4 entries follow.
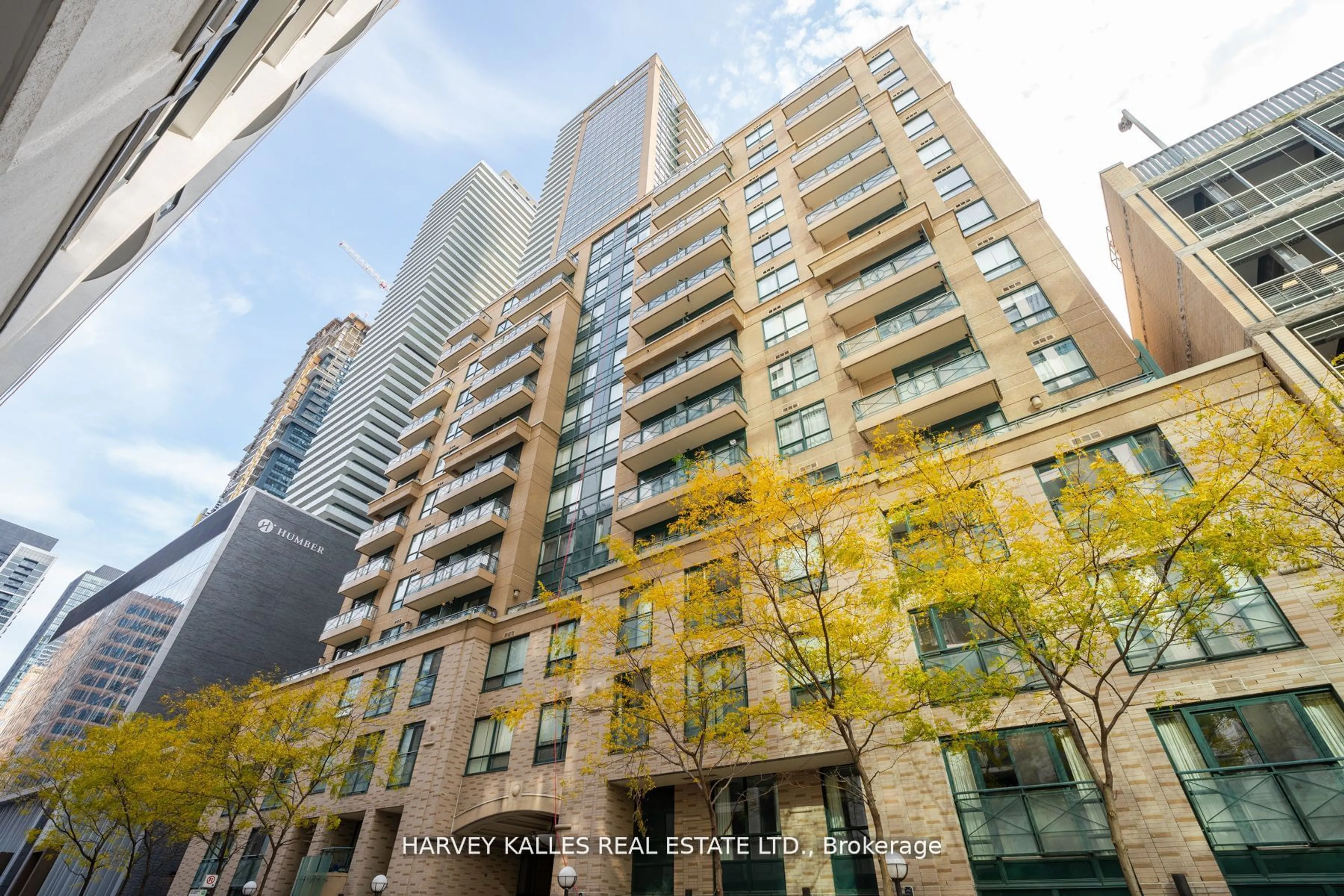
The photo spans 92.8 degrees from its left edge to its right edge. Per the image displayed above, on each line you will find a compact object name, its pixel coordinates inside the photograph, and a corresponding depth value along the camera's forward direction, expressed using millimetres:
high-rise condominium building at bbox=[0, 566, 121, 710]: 138875
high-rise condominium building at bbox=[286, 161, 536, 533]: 87688
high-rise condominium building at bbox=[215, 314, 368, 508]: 117000
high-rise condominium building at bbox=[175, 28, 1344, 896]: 13789
